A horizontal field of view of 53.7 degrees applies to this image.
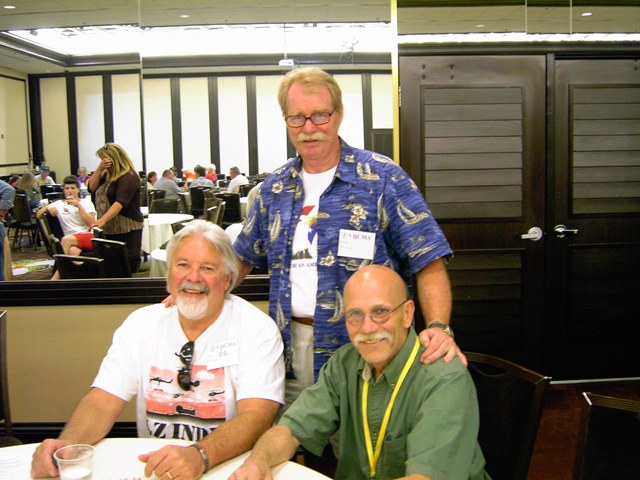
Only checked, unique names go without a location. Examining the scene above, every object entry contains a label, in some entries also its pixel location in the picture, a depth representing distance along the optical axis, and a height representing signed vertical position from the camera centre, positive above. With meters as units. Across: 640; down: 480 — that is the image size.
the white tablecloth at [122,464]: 1.46 -0.64
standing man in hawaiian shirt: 1.91 -0.12
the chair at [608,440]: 1.34 -0.55
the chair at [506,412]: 1.64 -0.61
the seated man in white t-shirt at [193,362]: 1.83 -0.50
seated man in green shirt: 1.49 -0.55
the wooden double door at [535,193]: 3.98 -0.04
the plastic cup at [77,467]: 1.35 -0.58
